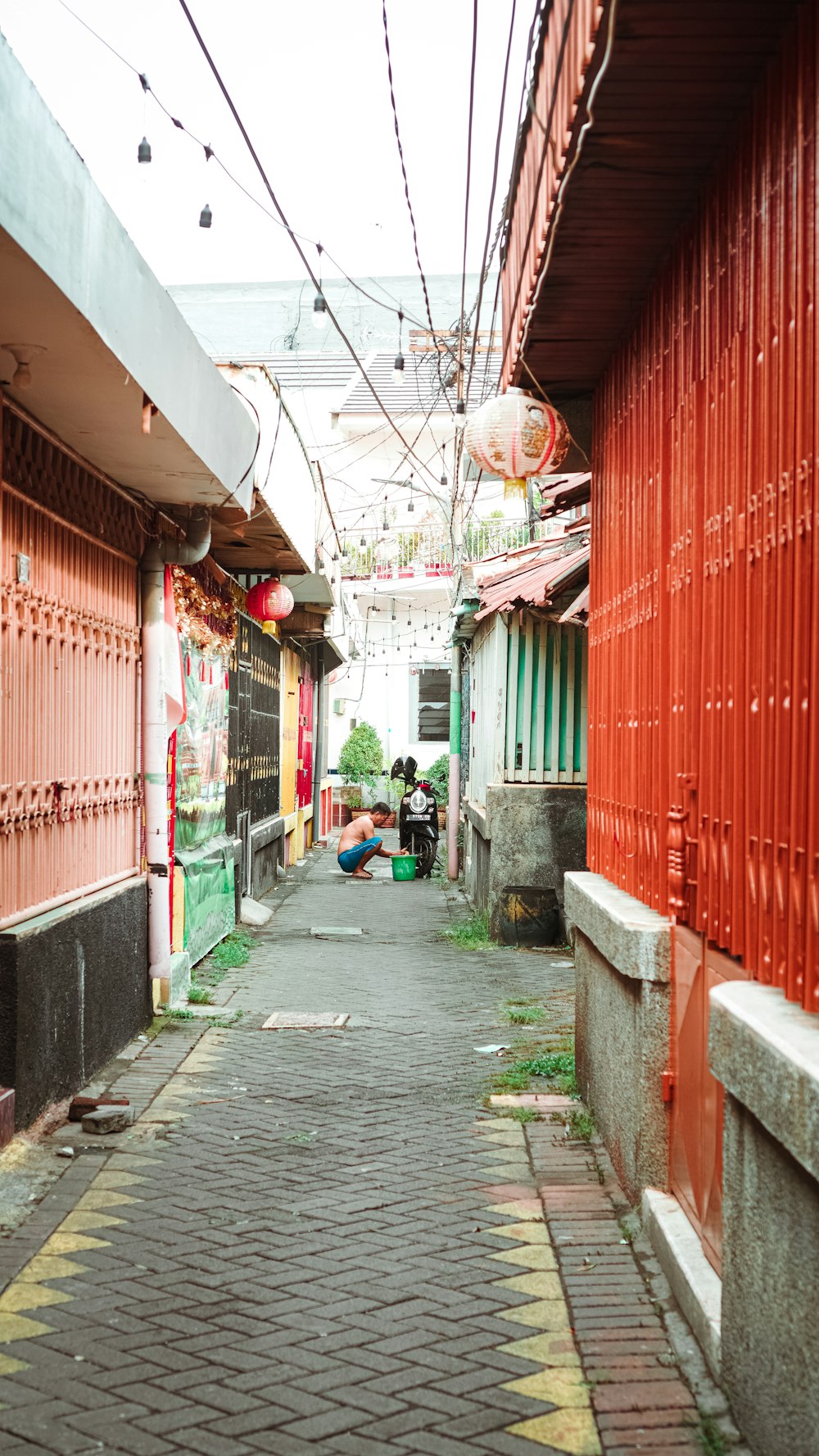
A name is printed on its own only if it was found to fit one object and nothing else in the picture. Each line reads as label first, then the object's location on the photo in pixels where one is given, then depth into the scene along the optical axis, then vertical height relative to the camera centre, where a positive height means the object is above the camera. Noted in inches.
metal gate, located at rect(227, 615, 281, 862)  570.3 +10.9
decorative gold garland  416.8 +47.5
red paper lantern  560.7 +64.8
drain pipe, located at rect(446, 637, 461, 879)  778.2 -10.5
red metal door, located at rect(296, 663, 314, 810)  952.3 +6.4
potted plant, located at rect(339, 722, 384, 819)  1242.0 -8.7
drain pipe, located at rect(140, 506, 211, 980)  364.2 +8.8
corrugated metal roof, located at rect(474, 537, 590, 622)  470.3 +68.4
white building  1273.4 +276.4
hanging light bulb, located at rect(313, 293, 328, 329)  399.0 +139.2
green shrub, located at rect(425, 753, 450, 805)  1134.4 -19.9
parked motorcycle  848.3 -45.6
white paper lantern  273.1 +66.7
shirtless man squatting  808.3 -60.3
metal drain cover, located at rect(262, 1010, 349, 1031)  374.3 -79.3
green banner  433.4 -52.8
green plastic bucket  808.3 -72.8
